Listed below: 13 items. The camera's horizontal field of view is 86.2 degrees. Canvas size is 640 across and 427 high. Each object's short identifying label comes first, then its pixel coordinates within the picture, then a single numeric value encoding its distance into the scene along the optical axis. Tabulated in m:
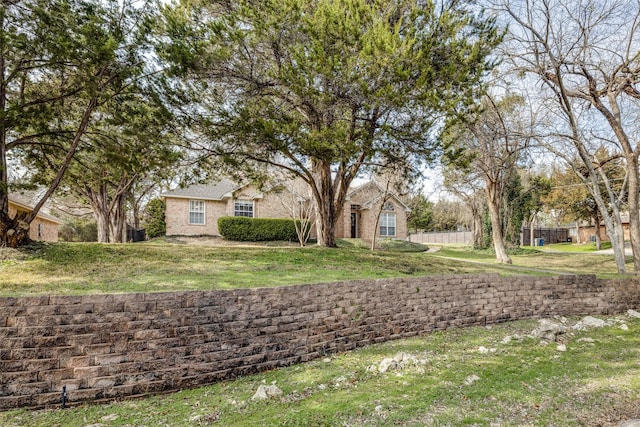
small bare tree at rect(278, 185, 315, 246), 18.06
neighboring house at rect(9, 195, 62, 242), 13.26
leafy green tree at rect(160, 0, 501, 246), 7.77
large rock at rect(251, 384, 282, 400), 3.79
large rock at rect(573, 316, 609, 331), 6.91
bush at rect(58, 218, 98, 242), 24.80
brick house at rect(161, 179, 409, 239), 19.52
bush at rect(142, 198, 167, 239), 22.23
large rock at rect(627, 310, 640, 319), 8.06
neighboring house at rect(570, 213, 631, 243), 29.09
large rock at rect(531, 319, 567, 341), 6.12
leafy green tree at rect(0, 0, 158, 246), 6.81
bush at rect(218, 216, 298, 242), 18.55
